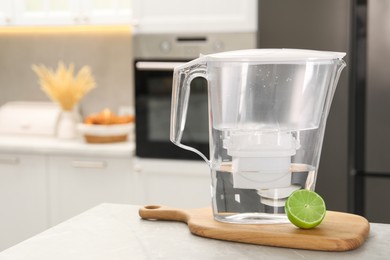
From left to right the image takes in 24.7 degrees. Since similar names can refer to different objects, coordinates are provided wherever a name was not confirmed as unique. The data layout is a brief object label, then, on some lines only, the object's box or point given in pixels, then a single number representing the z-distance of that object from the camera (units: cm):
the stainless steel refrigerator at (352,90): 347
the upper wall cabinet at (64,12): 429
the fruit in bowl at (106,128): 424
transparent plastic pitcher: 175
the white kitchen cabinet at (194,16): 382
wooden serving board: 165
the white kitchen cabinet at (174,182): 396
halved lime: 172
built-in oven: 389
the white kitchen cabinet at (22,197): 433
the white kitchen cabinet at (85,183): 413
